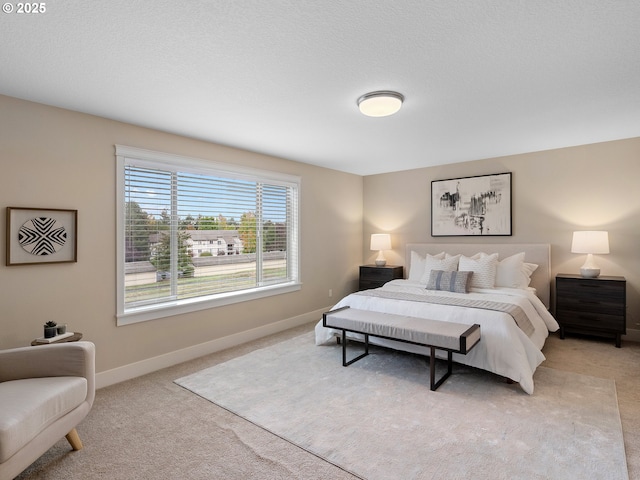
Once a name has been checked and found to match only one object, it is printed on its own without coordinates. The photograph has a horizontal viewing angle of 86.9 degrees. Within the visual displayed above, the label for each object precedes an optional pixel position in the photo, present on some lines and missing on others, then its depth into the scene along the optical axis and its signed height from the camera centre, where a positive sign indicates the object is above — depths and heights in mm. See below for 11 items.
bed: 2883 -619
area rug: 1912 -1249
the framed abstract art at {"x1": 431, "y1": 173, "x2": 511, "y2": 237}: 4840 +540
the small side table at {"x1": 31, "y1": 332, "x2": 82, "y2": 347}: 2463 -750
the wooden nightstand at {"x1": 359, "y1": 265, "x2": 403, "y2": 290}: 5469 -547
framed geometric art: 2576 +37
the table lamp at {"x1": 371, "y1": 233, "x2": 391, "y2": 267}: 5684 -27
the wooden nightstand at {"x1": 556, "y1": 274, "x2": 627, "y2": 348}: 3779 -730
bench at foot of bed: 2768 -791
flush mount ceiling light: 2625 +1097
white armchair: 1594 -844
